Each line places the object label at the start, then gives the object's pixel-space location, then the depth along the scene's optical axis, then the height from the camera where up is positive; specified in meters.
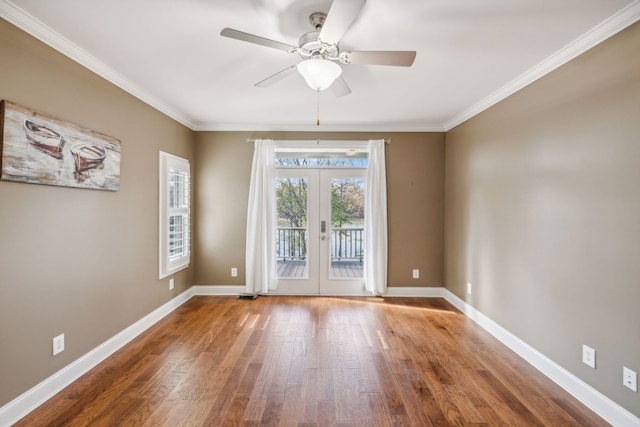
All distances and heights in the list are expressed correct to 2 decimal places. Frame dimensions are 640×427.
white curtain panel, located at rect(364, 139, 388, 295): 4.45 -0.03
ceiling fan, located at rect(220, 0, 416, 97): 1.69 +1.04
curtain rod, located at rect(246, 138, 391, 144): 4.50 +1.13
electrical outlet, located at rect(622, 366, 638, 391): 1.80 -1.01
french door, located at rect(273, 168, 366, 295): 4.62 -0.27
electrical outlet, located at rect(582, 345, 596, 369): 2.07 -1.00
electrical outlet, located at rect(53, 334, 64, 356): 2.17 -0.97
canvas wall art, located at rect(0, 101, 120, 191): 1.85 +0.45
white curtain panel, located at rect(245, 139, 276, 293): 4.41 -0.08
